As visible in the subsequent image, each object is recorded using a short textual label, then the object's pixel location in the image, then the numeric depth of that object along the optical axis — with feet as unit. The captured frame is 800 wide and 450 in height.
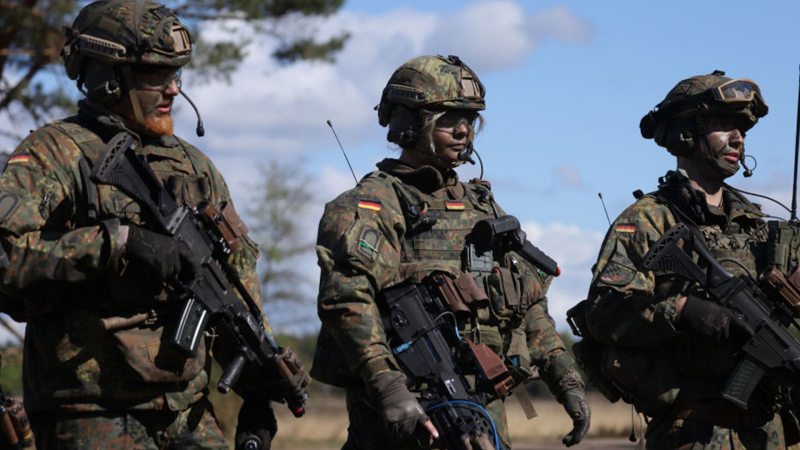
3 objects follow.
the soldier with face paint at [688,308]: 44.27
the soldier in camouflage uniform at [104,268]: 34.58
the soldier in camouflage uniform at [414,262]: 39.17
